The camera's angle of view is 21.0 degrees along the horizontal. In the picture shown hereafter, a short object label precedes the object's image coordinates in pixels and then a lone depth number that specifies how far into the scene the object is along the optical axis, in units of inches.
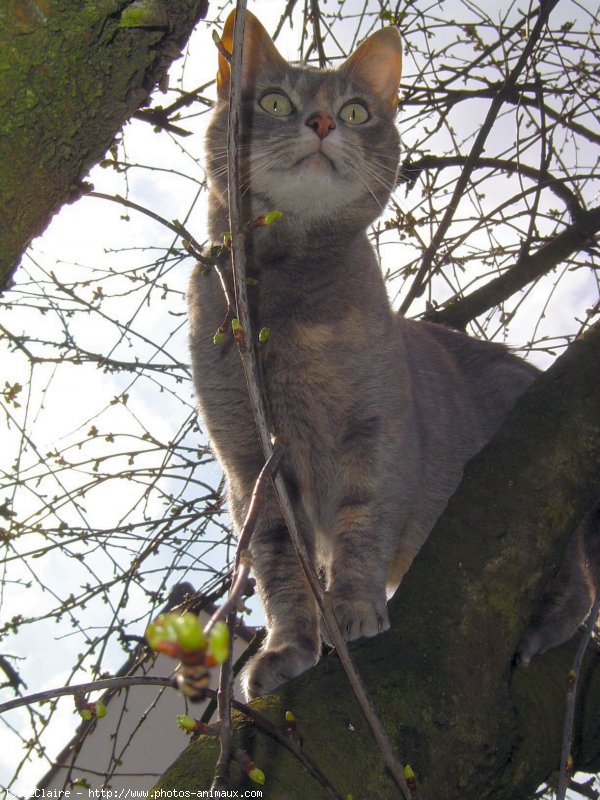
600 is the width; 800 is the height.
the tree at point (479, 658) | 27.2
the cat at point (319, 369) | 33.3
